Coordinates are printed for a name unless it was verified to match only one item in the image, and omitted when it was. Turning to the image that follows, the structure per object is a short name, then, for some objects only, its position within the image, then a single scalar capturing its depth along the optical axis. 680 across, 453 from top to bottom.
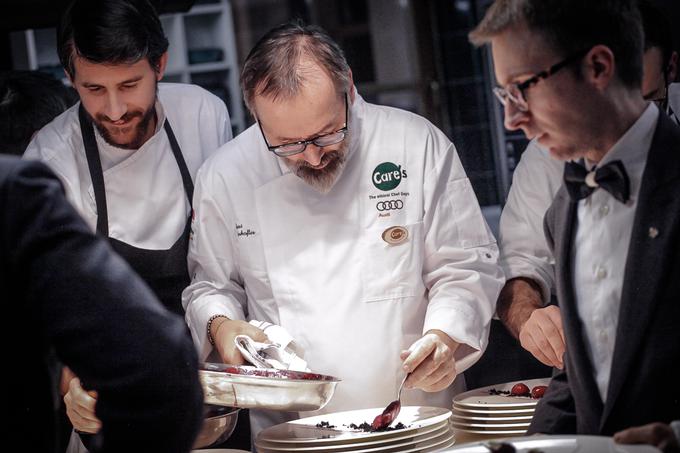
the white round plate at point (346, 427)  1.88
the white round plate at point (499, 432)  2.00
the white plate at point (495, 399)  2.04
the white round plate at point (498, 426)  2.01
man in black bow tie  1.36
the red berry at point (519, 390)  2.19
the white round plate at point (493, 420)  2.02
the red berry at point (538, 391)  2.13
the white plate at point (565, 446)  1.23
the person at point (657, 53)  2.27
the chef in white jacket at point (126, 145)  2.63
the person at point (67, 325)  1.06
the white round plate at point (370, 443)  1.87
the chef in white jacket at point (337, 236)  2.35
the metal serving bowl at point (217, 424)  1.94
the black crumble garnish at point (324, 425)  2.05
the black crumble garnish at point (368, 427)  1.95
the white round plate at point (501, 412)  2.02
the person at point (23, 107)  3.29
